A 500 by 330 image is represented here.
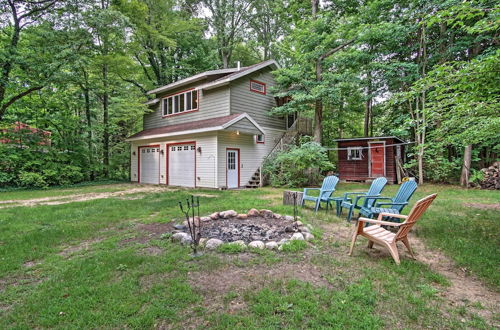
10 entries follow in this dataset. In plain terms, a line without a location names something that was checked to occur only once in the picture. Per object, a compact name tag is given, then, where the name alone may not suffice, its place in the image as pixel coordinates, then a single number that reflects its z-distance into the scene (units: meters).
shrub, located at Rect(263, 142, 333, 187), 10.95
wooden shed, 13.17
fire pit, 3.78
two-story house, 11.27
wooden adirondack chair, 3.19
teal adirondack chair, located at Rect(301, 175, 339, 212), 6.24
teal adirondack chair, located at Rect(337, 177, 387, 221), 5.26
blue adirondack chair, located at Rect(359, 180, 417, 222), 4.64
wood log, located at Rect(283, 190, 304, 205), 6.79
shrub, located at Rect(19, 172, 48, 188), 11.66
